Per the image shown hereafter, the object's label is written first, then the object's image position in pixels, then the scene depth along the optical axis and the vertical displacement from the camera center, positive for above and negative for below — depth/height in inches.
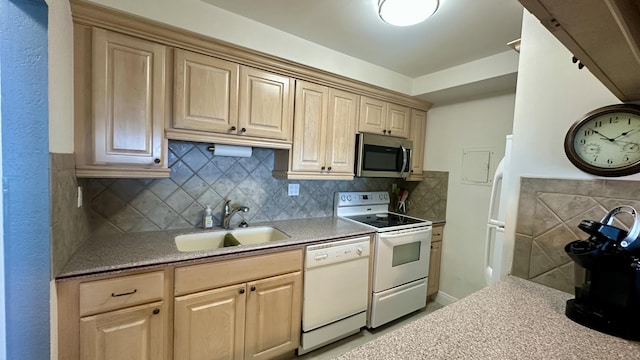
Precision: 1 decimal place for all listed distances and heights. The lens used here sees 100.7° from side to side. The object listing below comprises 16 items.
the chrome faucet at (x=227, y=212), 82.8 -15.8
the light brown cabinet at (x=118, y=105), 56.3 +11.5
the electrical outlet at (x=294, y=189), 98.9 -8.9
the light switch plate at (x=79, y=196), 59.8 -9.6
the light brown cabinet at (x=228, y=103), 66.5 +16.2
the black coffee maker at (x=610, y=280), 32.4 -12.6
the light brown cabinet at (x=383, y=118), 100.5 +21.0
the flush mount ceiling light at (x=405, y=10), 56.1 +35.2
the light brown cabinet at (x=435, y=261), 112.9 -38.2
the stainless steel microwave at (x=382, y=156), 99.4 +5.5
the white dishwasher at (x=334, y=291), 77.5 -38.4
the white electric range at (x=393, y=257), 91.4 -31.6
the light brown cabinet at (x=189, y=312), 49.7 -33.7
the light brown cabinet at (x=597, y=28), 19.6 +12.7
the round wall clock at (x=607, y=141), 40.7 +6.6
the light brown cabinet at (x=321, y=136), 86.0 +10.7
